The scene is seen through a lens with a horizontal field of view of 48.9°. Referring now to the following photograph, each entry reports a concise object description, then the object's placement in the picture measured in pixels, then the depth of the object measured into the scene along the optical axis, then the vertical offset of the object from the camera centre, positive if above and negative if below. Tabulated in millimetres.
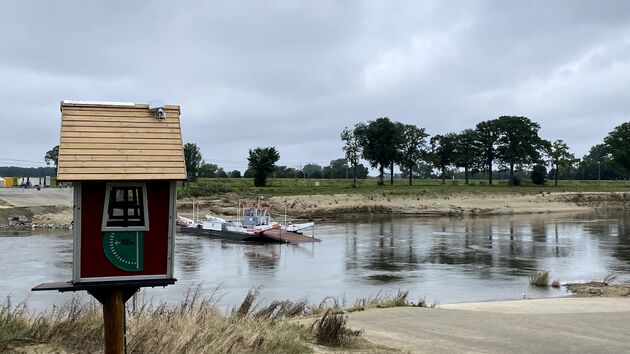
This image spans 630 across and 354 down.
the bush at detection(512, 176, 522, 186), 100750 +1657
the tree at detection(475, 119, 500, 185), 106938 +8192
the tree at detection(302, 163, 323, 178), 134125 +3724
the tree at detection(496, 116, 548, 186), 103031 +7818
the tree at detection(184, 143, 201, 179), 96281 +4924
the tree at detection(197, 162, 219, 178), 115875 +3693
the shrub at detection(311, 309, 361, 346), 10758 -2208
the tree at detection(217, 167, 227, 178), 119388 +3218
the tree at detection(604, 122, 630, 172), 110250 +8097
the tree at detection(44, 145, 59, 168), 110338 +5495
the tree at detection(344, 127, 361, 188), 99312 +6330
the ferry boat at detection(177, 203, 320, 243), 44625 -2560
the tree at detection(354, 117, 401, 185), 98750 +7245
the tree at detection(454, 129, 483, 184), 108062 +6369
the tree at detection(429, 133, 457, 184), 109250 +6729
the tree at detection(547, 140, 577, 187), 104000 +5656
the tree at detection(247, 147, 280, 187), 84812 +3623
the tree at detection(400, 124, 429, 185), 101062 +6985
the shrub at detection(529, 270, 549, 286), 24547 -3071
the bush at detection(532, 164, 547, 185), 102500 +2856
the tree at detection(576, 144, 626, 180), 147100 +5098
